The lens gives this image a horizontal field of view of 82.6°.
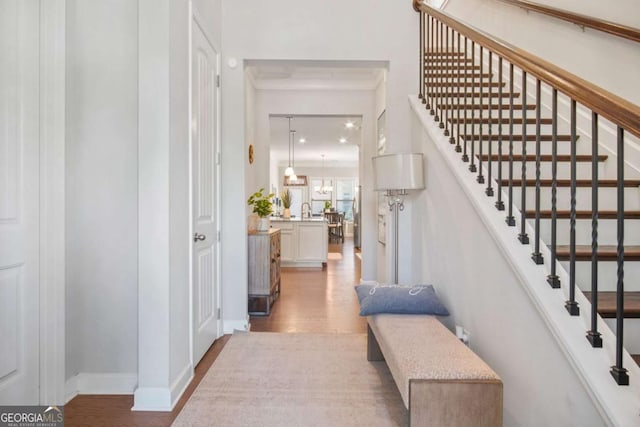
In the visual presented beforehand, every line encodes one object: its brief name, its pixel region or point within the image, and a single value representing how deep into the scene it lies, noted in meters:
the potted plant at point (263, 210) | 4.05
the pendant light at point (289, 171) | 9.90
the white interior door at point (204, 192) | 2.54
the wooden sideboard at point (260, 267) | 3.82
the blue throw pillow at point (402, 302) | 2.27
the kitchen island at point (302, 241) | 6.83
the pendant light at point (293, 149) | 9.02
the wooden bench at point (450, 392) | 1.48
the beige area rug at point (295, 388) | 1.95
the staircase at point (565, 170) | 1.23
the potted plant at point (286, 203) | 6.77
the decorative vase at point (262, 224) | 4.05
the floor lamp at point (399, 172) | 2.82
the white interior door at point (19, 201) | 1.75
